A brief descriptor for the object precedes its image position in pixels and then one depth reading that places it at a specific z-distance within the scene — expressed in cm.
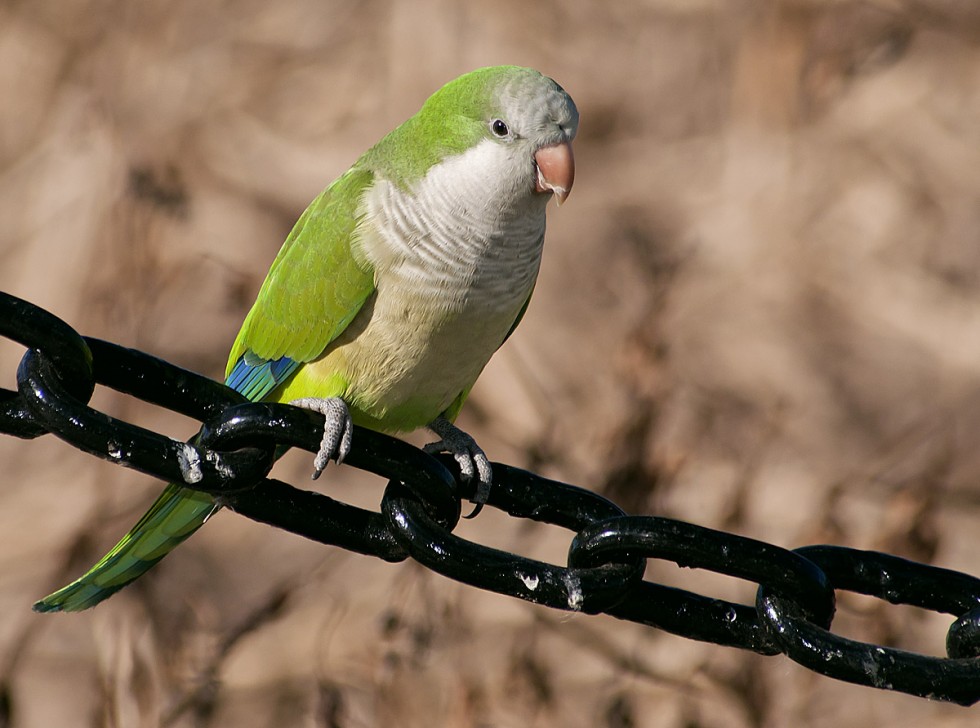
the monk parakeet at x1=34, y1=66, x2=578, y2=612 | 384
